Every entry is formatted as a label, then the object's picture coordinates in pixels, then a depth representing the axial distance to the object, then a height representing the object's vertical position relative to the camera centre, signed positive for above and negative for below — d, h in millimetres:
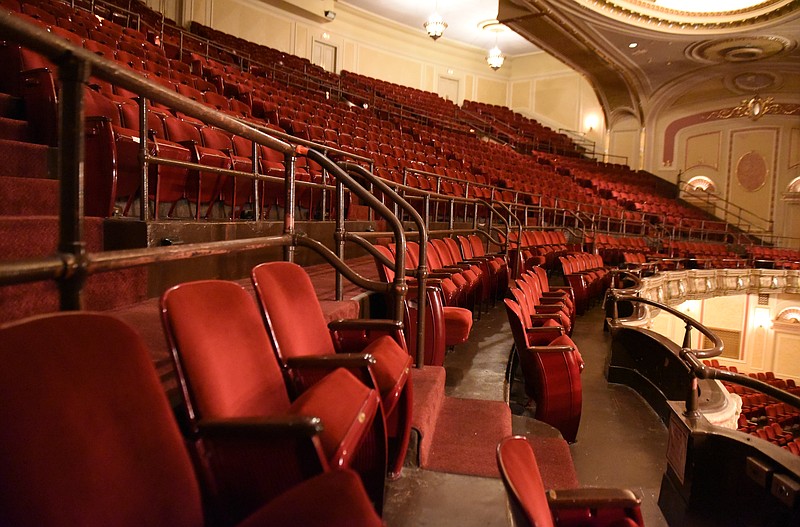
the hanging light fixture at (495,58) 23682 +7802
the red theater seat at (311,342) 2132 -506
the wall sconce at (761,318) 20193 -2871
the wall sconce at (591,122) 26254 +5678
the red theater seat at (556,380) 4382 -1211
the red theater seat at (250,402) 1445 -541
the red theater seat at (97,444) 989 -445
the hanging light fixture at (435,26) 20270 +7800
